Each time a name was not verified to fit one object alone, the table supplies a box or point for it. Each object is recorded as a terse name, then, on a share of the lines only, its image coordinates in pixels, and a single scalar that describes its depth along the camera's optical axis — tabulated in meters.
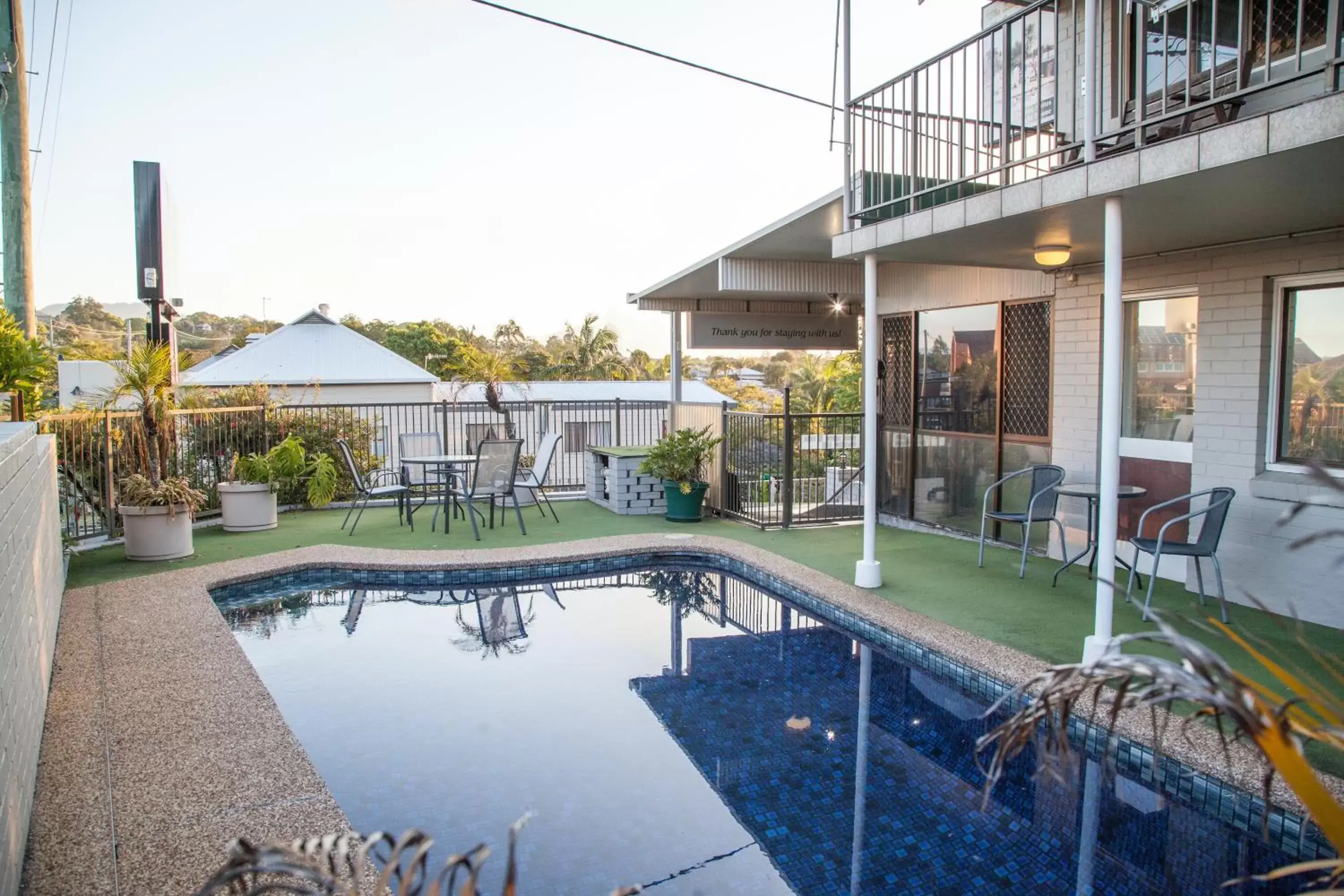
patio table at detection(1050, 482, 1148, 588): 5.91
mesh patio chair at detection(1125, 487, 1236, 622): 4.95
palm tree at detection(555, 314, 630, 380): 42.78
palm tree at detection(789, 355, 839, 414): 27.29
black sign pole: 9.08
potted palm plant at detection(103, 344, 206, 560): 7.54
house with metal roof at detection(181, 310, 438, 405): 28.94
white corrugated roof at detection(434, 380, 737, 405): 27.31
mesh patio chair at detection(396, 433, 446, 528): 10.25
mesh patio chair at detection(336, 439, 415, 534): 8.84
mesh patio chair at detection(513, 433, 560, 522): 10.10
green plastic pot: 9.52
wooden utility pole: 9.11
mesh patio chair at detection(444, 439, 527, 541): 9.02
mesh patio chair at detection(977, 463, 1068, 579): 6.49
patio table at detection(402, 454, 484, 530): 9.22
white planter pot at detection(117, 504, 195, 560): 7.52
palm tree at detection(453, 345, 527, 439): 11.80
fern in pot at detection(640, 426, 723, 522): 9.47
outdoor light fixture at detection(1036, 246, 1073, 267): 5.98
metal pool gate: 9.13
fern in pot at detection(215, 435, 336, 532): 9.12
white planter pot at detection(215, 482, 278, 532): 9.09
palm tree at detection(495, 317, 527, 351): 49.97
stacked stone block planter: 10.16
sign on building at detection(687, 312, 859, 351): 10.60
